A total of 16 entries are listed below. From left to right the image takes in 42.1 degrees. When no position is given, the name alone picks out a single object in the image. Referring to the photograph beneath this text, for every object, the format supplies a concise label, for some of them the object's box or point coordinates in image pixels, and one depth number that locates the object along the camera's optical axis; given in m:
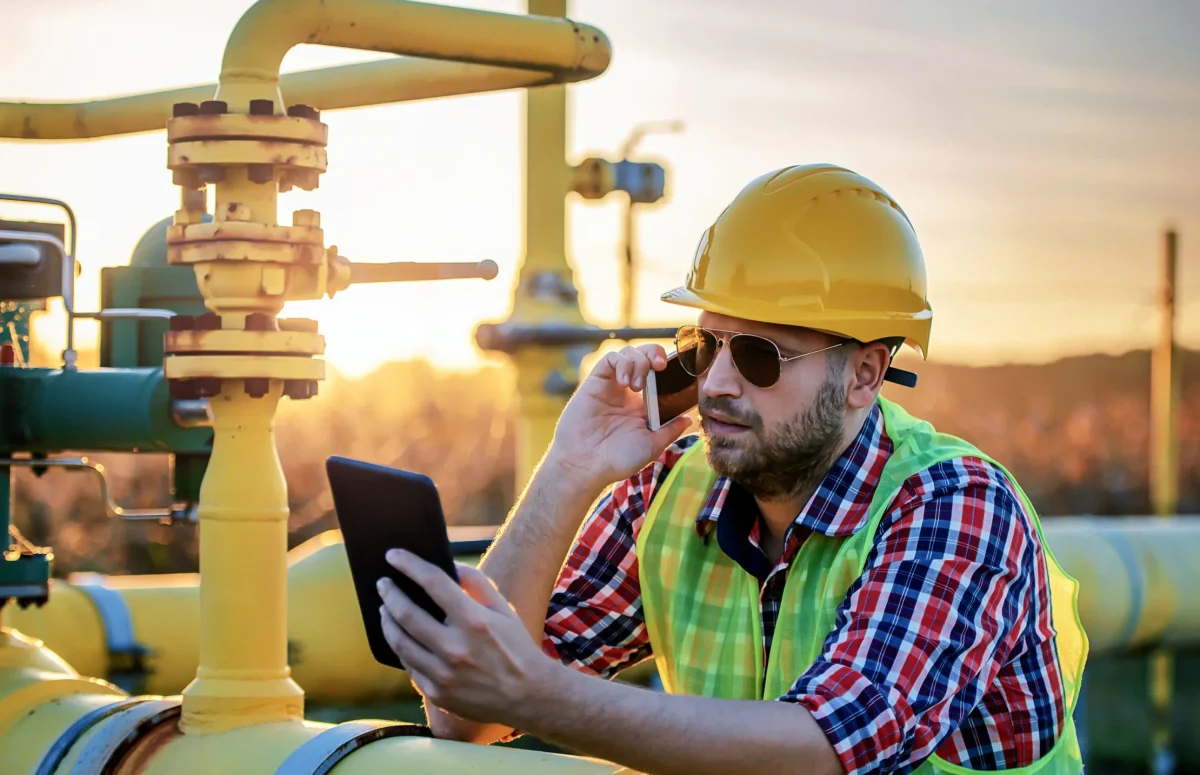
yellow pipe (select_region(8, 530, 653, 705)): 4.27
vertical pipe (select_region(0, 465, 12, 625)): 3.11
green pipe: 2.99
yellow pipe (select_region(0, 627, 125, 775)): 2.69
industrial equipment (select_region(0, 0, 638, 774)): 2.39
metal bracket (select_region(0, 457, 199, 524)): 3.19
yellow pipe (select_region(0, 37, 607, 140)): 2.89
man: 1.83
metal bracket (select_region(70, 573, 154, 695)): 4.32
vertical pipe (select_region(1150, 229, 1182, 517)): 8.16
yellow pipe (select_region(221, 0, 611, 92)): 2.42
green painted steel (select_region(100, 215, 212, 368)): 3.18
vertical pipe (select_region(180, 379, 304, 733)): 2.43
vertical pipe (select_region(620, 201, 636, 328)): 7.66
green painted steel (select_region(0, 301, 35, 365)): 3.27
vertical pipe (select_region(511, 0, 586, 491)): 5.84
